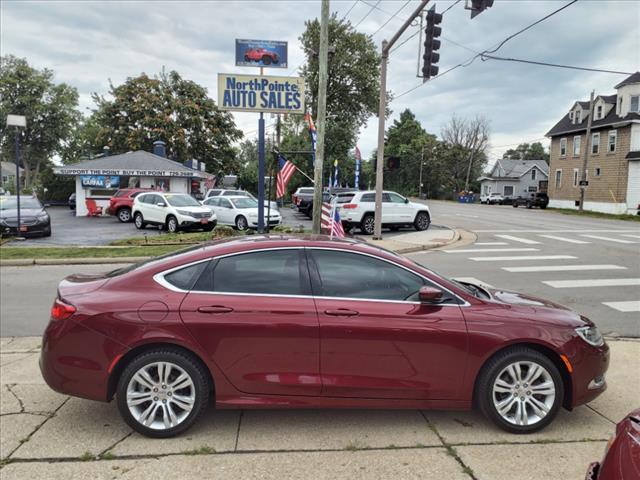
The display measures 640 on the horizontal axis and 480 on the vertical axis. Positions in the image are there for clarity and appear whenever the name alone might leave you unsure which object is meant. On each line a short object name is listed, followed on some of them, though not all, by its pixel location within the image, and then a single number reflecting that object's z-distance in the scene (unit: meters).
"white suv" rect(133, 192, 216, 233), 19.36
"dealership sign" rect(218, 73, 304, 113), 14.54
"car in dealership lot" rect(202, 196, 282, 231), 20.30
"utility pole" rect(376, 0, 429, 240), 15.77
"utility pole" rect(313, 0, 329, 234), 15.20
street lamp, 13.67
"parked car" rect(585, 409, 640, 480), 1.88
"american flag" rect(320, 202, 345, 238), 13.09
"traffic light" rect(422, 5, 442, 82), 12.81
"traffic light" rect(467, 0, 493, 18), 10.79
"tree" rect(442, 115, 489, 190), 80.12
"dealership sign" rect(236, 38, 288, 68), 14.41
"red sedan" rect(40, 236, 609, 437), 3.54
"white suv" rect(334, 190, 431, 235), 19.11
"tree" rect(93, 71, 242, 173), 46.84
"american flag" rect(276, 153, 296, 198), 16.25
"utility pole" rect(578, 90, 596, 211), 35.25
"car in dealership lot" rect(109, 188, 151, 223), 24.95
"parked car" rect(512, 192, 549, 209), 45.40
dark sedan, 16.80
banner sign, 29.40
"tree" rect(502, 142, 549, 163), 105.31
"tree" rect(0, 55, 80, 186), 57.09
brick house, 36.50
